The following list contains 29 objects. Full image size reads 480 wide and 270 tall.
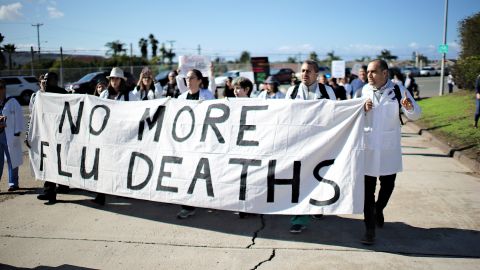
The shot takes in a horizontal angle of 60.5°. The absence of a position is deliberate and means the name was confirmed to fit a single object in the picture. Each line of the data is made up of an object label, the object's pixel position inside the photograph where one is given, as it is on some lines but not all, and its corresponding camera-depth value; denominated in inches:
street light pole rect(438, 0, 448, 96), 930.2
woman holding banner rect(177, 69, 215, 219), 228.5
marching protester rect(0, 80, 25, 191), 272.2
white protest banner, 180.9
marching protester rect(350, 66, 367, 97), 369.7
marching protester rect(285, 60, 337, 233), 193.3
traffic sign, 924.6
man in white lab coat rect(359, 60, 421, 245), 177.2
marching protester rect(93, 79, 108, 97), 285.6
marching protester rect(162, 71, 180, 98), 421.7
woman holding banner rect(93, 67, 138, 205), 246.8
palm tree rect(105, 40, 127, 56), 2256.4
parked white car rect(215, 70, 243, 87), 1433.3
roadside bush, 662.9
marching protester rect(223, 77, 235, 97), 382.8
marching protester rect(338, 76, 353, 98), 495.6
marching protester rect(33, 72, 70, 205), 246.2
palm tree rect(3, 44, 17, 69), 2147.8
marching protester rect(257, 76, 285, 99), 291.9
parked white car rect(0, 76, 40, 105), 1000.2
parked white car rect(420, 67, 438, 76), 2084.2
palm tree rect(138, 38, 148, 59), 2781.0
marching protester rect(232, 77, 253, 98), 254.8
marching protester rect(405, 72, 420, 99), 724.3
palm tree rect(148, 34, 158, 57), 2961.1
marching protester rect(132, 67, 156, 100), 304.0
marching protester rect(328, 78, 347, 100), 410.3
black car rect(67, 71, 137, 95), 964.6
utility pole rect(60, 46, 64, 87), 1202.9
